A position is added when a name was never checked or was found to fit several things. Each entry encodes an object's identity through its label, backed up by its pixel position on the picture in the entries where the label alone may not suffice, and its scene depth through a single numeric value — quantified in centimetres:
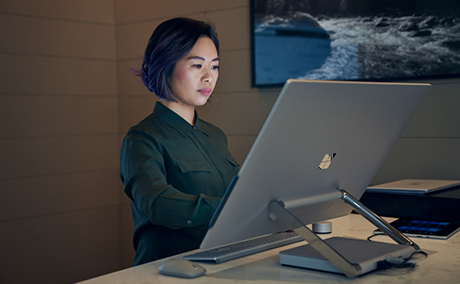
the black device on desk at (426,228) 156
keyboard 131
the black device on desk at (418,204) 204
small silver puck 162
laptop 223
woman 166
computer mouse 117
